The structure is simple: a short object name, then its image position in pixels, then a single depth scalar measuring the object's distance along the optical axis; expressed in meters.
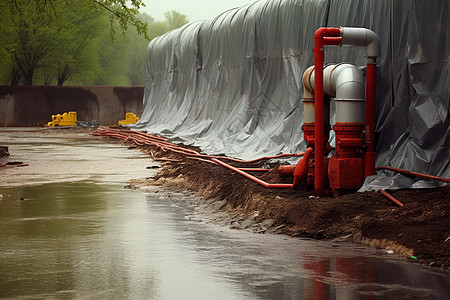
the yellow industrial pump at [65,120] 42.50
